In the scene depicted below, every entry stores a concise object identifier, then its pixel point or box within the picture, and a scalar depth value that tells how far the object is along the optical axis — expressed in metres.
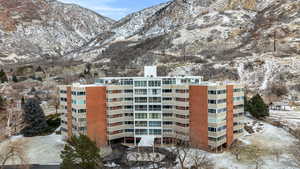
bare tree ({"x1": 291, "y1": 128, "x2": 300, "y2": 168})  45.05
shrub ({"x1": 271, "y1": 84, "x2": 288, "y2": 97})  95.50
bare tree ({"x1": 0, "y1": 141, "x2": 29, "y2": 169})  41.53
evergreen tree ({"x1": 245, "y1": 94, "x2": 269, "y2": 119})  73.88
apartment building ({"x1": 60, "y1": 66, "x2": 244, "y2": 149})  56.53
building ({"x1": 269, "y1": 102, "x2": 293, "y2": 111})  83.26
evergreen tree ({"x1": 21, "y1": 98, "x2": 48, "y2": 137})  70.06
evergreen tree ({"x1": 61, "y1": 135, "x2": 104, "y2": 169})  39.78
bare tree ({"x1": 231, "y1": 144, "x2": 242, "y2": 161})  49.59
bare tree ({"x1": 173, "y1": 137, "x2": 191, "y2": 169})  53.69
